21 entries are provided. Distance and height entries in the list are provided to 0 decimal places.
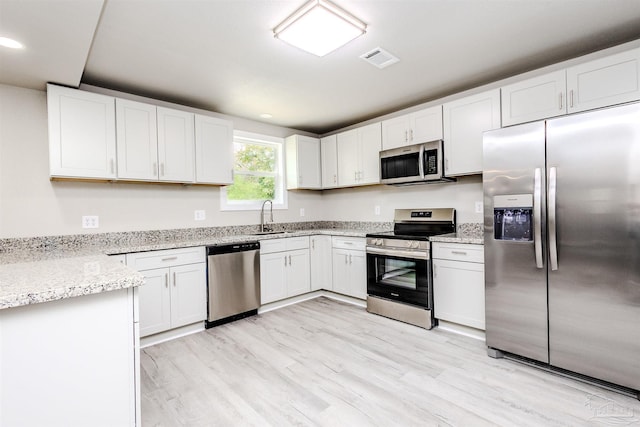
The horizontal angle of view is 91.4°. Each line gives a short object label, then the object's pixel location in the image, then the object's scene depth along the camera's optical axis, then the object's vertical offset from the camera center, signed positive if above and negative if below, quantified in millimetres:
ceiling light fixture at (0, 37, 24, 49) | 1898 +1080
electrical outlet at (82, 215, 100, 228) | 2871 -57
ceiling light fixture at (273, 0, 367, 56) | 1882 +1187
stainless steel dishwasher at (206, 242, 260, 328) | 3135 -729
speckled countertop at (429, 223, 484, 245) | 2762 -275
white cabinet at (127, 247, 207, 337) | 2758 -699
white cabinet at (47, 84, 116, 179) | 2523 +688
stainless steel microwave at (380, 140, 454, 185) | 3195 +483
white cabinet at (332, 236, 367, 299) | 3721 -696
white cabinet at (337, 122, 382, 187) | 3836 +704
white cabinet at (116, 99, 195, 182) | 2863 +697
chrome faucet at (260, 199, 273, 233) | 4137 -77
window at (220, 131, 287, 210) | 4012 +511
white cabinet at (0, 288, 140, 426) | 1164 -595
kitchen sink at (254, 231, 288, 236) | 3970 -271
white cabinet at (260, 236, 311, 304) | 3604 -693
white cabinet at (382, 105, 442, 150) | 3238 +887
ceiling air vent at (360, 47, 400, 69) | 2453 +1235
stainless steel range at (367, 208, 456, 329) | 3045 -616
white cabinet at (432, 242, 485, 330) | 2773 -700
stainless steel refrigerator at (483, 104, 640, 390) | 1896 -246
